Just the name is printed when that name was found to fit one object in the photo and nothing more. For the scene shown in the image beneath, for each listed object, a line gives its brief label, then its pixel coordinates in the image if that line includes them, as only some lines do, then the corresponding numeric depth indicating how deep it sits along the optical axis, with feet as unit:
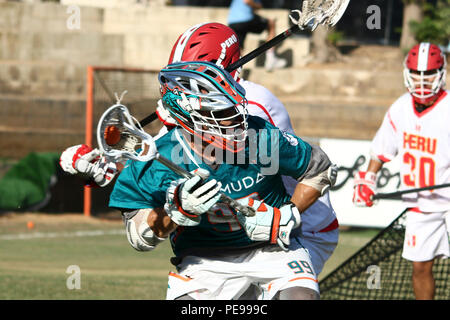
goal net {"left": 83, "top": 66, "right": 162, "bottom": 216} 89.61
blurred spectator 100.94
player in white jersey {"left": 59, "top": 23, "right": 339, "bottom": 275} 28.99
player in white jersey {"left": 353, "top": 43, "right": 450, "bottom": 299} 45.52
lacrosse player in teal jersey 24.67
